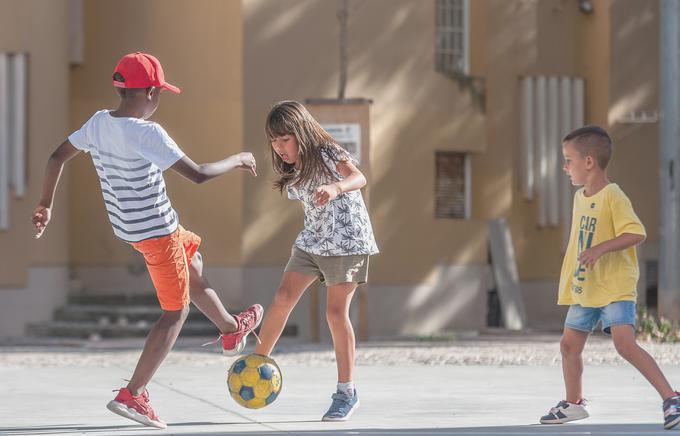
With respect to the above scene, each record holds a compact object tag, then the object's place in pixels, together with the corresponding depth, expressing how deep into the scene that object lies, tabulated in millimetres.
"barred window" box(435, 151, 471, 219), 20203
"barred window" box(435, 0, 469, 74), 20312
